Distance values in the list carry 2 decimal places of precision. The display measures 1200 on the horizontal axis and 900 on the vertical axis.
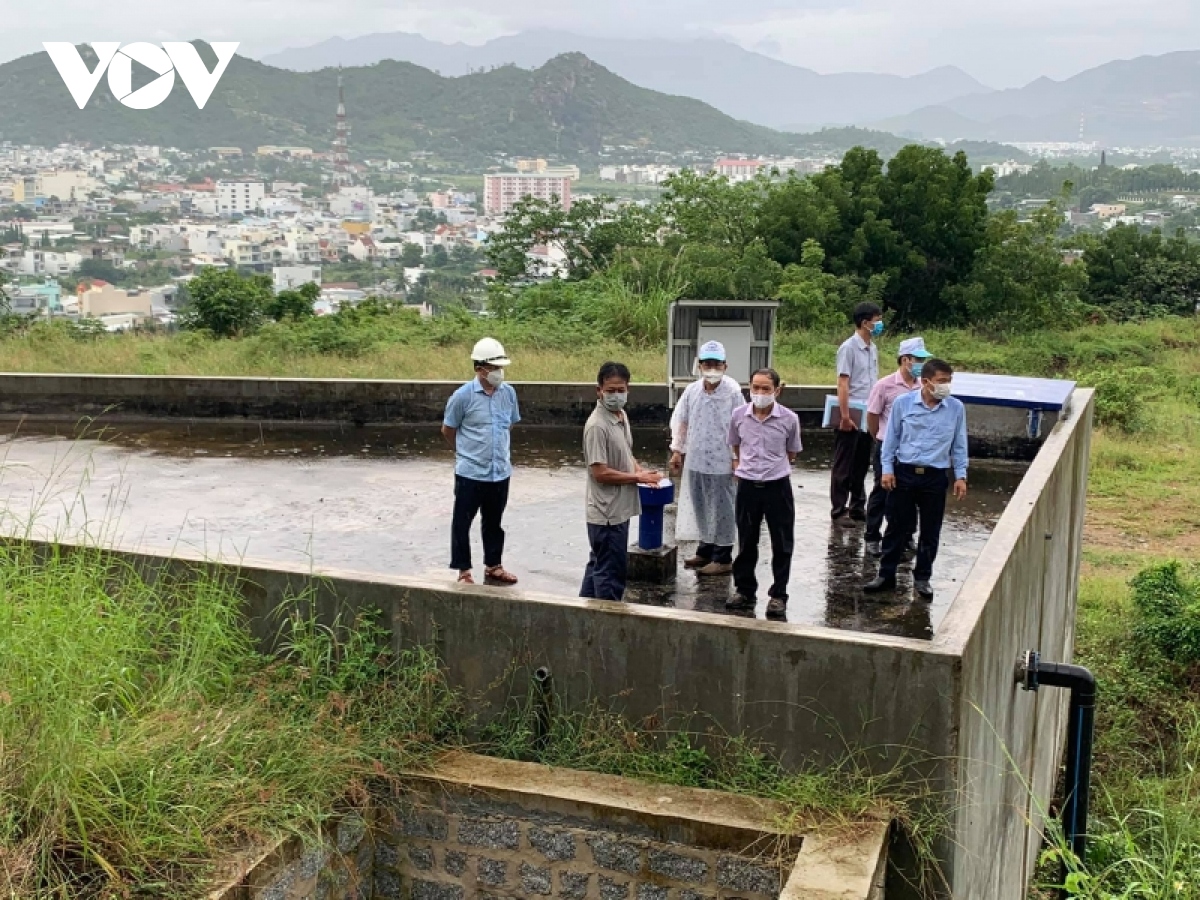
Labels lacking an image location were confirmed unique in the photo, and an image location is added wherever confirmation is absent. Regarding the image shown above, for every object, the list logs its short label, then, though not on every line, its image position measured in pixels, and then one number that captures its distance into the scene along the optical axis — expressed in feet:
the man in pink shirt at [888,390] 29.37
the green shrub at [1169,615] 44.65
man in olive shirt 25.71
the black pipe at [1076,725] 27.63
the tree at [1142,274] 103.35
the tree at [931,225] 87.30
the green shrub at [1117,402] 66.64
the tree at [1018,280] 85.97
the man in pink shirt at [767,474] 26.37
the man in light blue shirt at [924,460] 26.89
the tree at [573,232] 92.68
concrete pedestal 29.22
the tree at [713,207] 89.81
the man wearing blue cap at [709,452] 28.30
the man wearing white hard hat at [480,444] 27.09
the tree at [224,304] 73.67
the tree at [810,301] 75.36
